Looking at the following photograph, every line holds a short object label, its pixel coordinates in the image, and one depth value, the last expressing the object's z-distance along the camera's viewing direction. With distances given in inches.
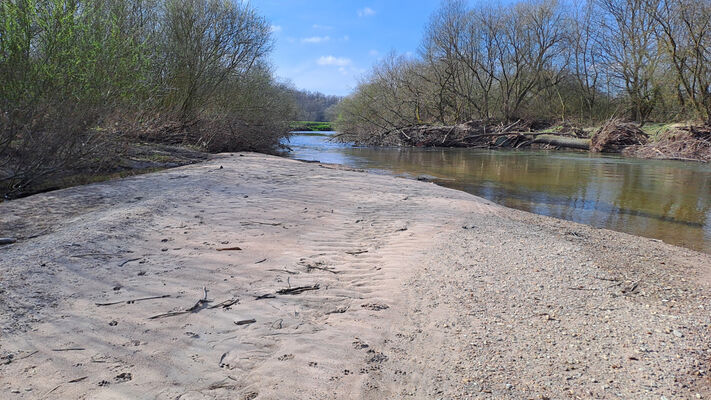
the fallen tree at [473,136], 1155.9
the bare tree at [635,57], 1071.0
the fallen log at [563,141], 1054.9
